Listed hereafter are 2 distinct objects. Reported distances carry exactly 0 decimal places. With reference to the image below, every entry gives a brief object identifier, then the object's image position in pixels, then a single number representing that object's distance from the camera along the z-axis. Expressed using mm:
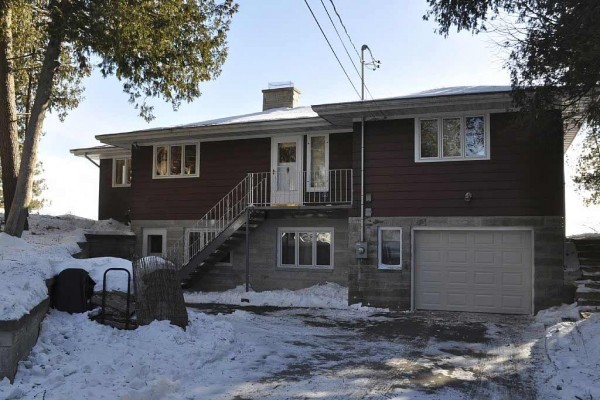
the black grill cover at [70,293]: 7887
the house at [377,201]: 13086
